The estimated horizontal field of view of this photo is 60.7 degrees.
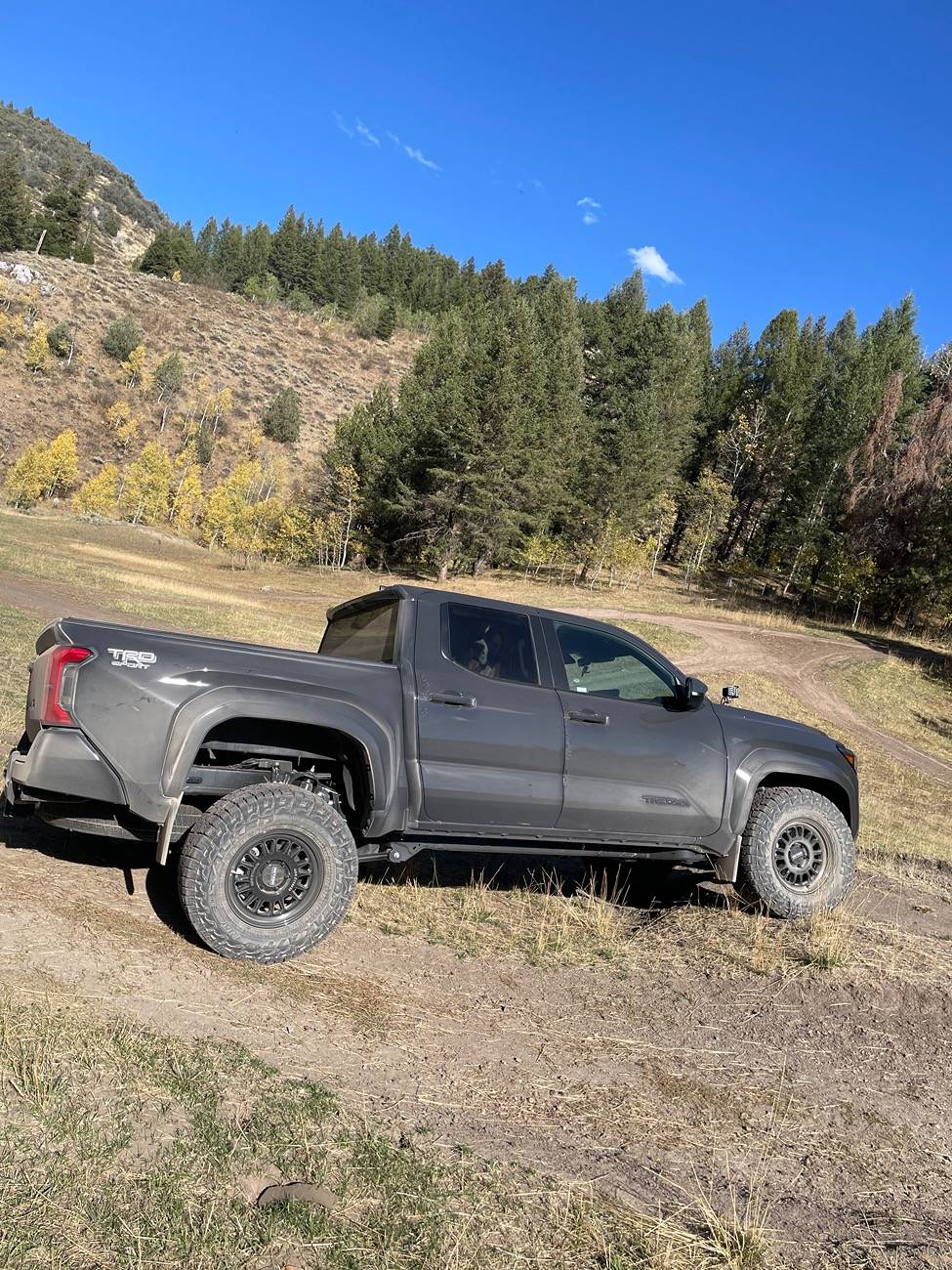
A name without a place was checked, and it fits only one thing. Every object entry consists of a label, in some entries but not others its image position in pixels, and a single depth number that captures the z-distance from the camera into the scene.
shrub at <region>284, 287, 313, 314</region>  113.88
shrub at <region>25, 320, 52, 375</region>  78.50
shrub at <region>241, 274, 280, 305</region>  113.38
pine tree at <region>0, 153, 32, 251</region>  90.69
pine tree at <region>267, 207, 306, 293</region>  123.19
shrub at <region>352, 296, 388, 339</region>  111.19
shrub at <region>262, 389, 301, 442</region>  88.12
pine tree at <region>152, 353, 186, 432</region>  85.06
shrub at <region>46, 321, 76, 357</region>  81.94
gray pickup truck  4.05
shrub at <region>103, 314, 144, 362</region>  86.44
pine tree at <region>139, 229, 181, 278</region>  114.31
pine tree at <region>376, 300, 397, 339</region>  112.06
